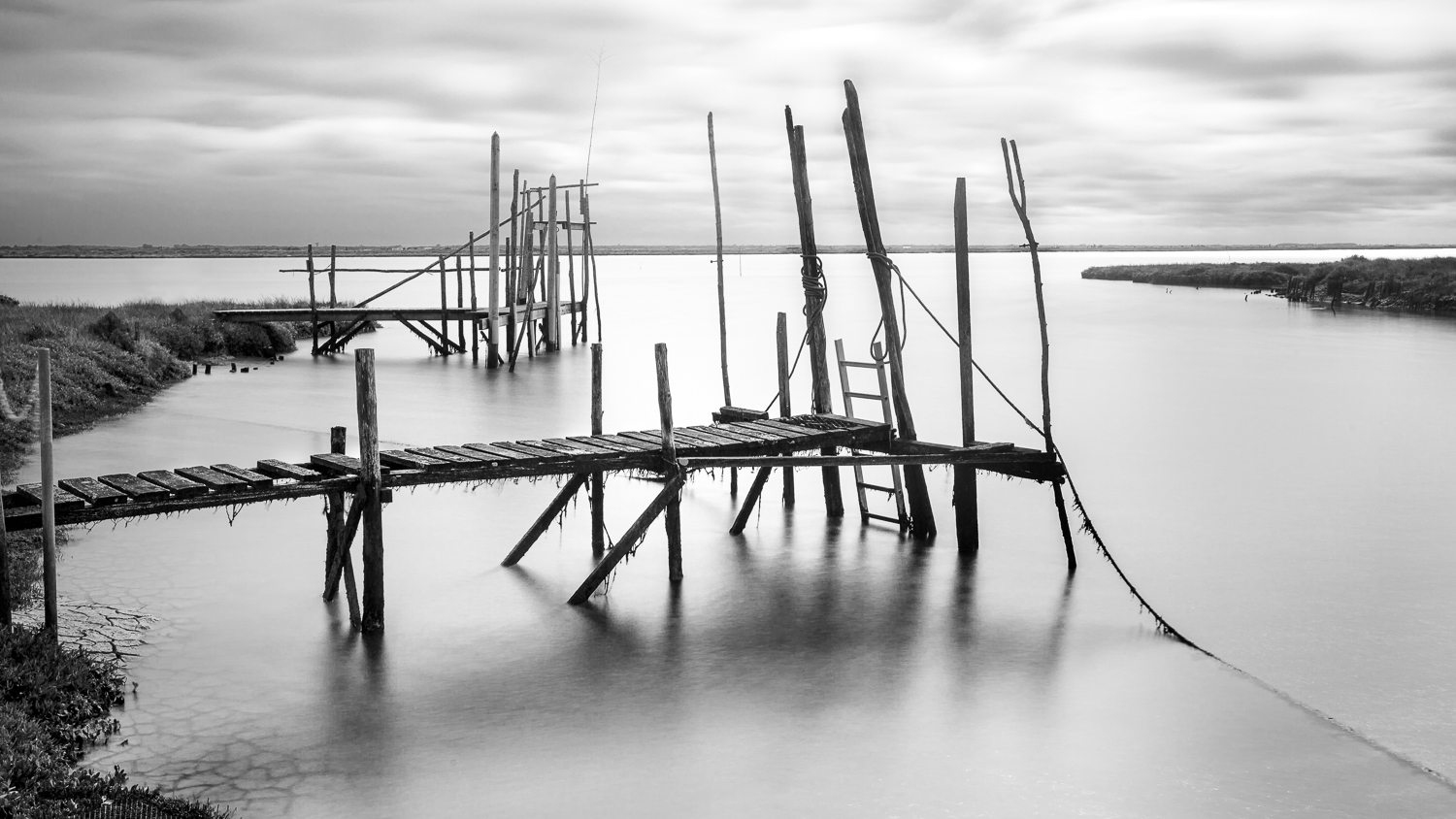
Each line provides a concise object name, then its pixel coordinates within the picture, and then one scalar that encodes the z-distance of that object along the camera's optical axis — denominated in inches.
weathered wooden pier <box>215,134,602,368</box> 1096.8
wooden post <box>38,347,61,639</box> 269.0
